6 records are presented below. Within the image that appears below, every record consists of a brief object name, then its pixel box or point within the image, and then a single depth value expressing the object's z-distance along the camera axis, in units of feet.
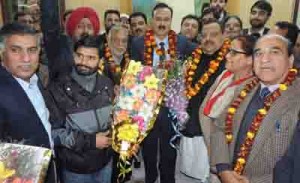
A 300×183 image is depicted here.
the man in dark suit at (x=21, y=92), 4.64
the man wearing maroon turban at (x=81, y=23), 9.10
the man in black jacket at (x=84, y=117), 5.65
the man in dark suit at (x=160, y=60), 8.60
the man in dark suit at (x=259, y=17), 11.70
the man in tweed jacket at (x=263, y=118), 5.01
